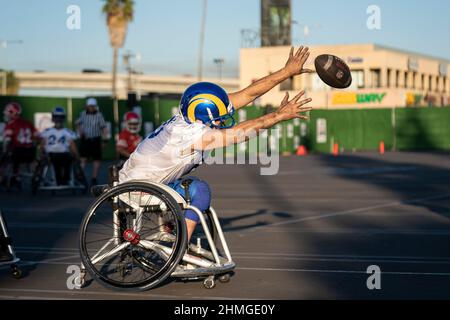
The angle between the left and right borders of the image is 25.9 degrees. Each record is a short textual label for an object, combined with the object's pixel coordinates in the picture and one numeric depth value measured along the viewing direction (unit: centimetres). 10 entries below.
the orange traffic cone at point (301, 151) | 4583
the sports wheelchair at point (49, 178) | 1917
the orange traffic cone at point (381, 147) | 4818
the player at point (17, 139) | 2072
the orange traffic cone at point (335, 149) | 4611
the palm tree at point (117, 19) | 6431
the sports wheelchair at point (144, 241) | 761
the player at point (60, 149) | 1938
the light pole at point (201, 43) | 6376
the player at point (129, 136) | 1755
